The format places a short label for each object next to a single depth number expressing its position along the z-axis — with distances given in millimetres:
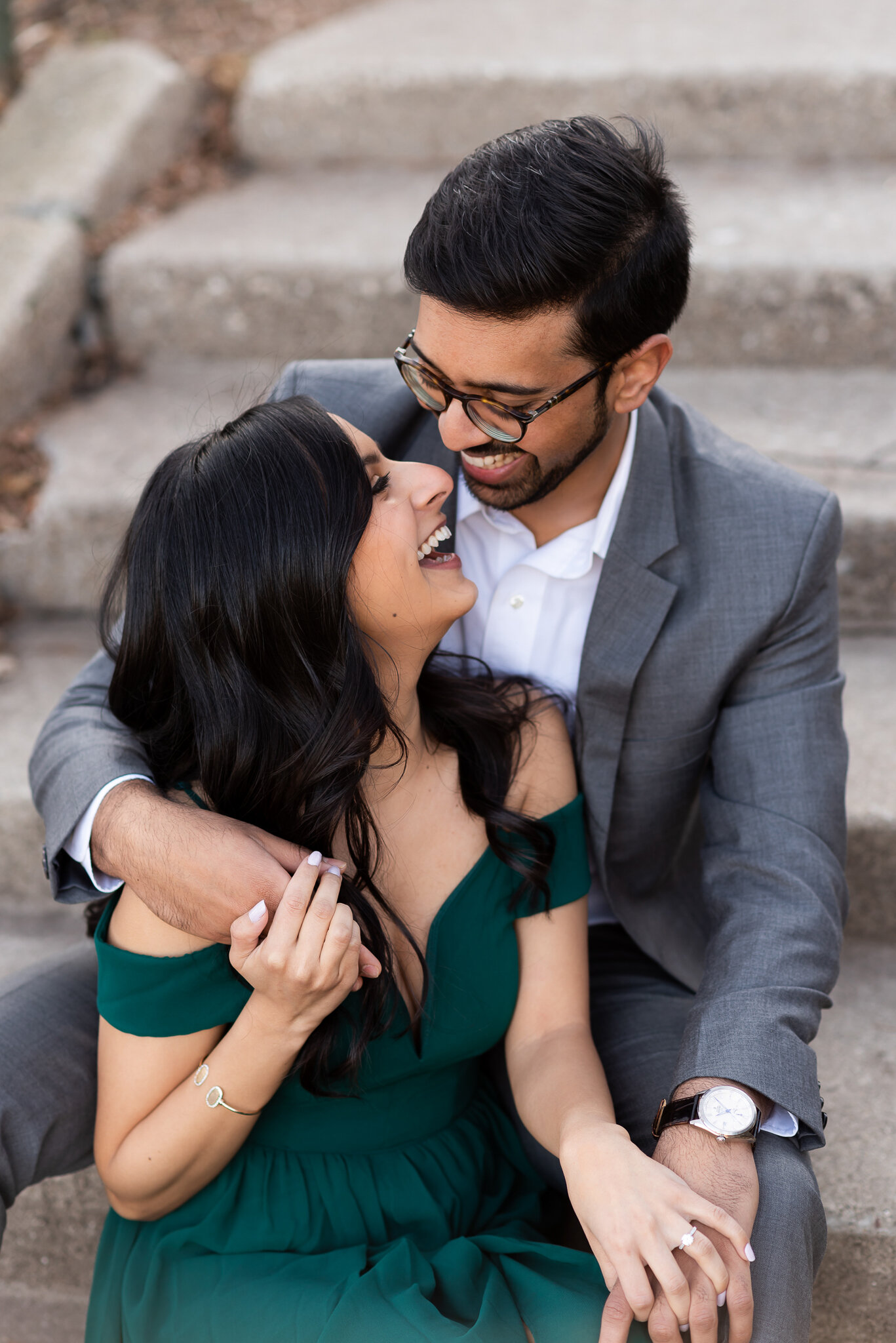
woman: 1588
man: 1669
